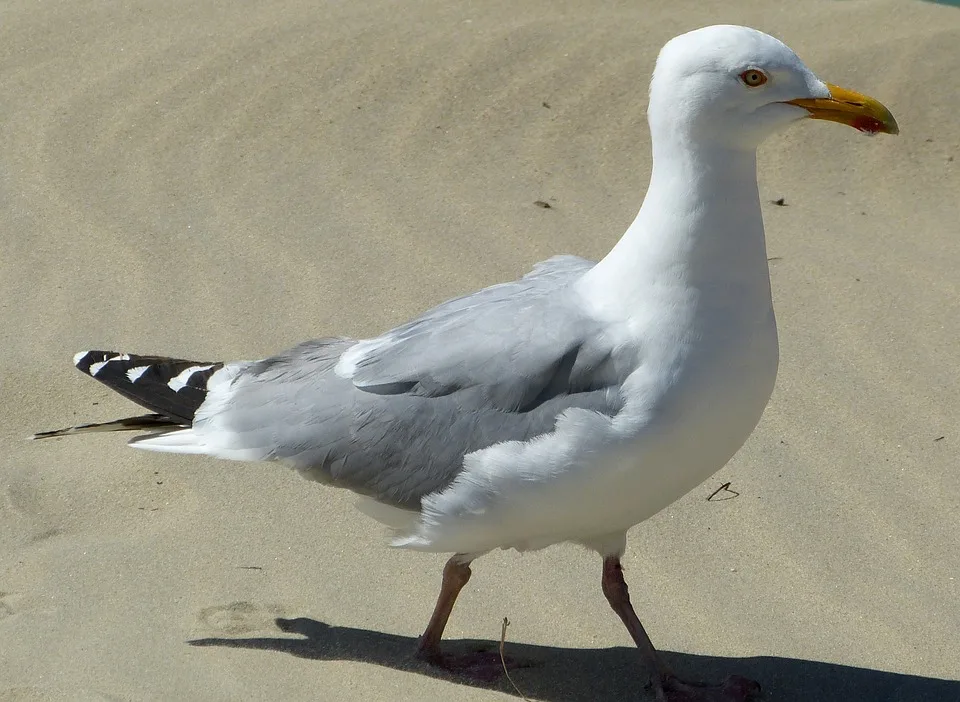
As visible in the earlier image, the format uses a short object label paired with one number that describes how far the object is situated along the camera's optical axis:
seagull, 6.01
